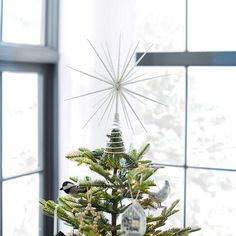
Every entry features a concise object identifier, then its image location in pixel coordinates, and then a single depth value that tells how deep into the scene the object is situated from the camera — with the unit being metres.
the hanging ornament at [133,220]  1.78
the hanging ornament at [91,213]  1.88
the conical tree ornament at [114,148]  1.92
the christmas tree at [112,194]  1.90
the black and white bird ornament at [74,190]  1.96
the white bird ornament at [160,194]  1.94
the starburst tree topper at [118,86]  2.01
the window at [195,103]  2.69
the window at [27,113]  2.55
